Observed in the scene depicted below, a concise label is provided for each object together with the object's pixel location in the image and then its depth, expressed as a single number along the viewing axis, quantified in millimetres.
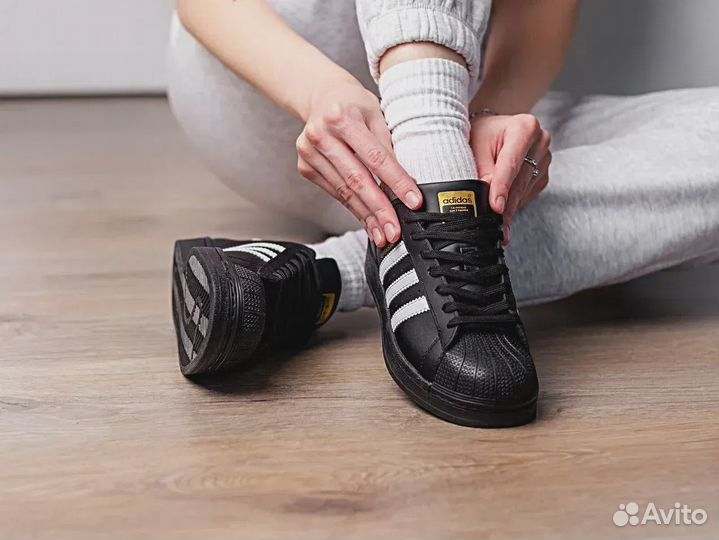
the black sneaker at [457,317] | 1348
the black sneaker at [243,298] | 1378
